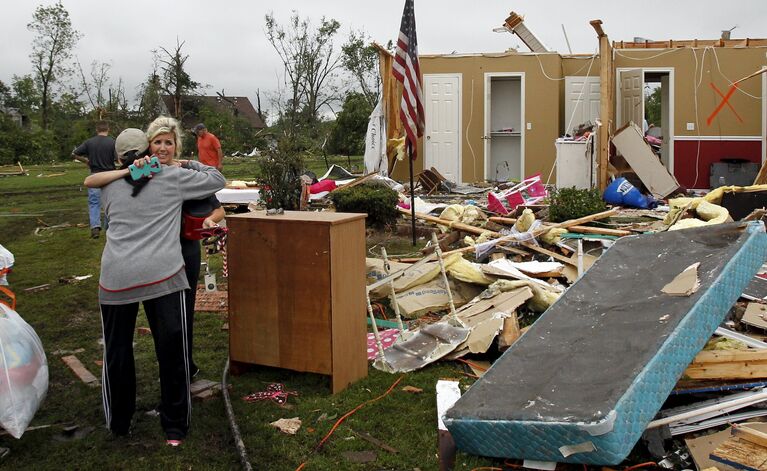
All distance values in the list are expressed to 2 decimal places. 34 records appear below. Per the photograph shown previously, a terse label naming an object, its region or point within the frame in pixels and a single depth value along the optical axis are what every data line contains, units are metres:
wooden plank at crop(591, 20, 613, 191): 13.52
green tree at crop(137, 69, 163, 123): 25.85
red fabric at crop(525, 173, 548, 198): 13.03
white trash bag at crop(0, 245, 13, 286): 4.44
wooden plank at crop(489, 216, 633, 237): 8.69
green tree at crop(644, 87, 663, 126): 38.19
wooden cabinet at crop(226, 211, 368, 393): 4.46
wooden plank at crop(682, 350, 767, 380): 3.94
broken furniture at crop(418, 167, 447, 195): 16.14
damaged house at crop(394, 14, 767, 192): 16.75
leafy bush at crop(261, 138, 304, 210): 11.24
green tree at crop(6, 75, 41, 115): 50.12
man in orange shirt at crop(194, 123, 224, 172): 12.84
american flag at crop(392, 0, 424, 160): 9.70
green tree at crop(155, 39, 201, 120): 26.64
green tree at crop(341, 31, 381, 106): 40.09
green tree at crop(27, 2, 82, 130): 50.75
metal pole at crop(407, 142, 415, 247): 10.05
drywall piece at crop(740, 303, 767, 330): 4.99
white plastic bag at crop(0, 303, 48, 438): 3.72
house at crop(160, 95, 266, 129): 29.65
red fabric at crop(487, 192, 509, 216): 11.16
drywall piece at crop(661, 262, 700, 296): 4.14
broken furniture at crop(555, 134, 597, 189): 14.66
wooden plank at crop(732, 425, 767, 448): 3.20
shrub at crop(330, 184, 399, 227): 10.95
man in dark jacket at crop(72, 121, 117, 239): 10.72
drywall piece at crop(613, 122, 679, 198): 14.02
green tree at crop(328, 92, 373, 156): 29.00
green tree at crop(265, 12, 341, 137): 36.53
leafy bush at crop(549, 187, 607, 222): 9.98
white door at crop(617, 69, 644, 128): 16.89
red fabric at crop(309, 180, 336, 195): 14.45
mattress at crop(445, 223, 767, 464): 3.21
